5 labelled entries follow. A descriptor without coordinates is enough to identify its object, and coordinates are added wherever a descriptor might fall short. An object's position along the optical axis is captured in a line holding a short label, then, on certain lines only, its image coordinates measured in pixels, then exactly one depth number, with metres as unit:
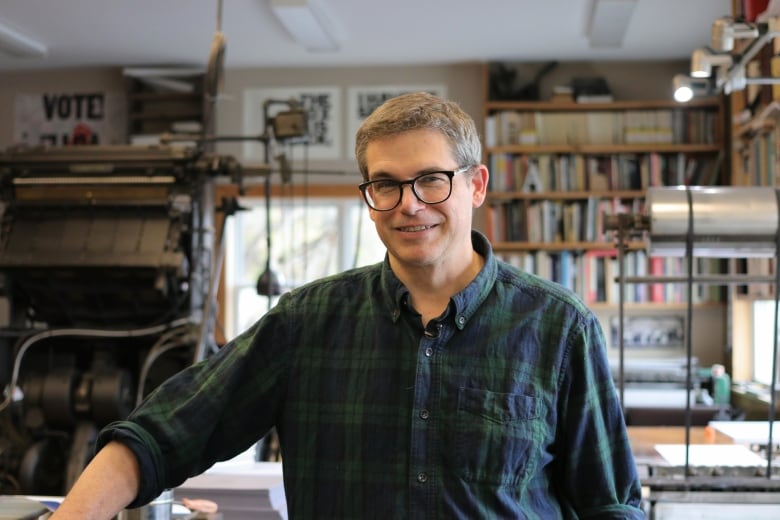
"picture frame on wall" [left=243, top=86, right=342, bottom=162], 6.25
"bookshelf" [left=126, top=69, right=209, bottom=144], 6.14
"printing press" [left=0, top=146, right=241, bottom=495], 3.67
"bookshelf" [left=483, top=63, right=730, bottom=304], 5.81
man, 1.14
